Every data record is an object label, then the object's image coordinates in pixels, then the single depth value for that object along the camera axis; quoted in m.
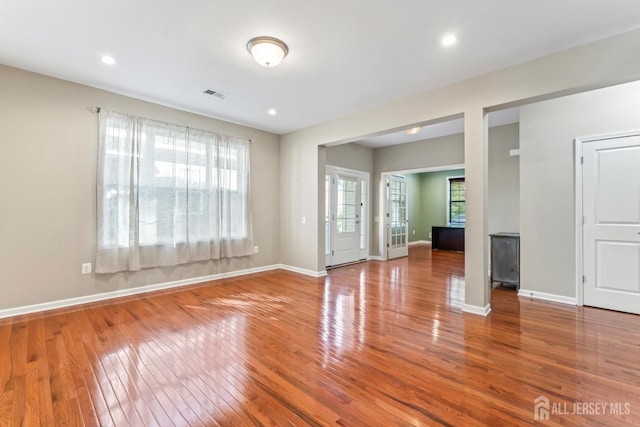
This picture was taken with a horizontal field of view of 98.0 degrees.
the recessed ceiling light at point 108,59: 2.97
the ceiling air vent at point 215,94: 3.80
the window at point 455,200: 9.57
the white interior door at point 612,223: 3.23
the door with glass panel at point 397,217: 7.15
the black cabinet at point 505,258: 4.29
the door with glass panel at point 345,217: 6.06
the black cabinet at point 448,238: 8.40
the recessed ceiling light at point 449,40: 2.57
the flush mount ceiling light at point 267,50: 2.62
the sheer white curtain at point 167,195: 3.78
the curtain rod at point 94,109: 3.67
